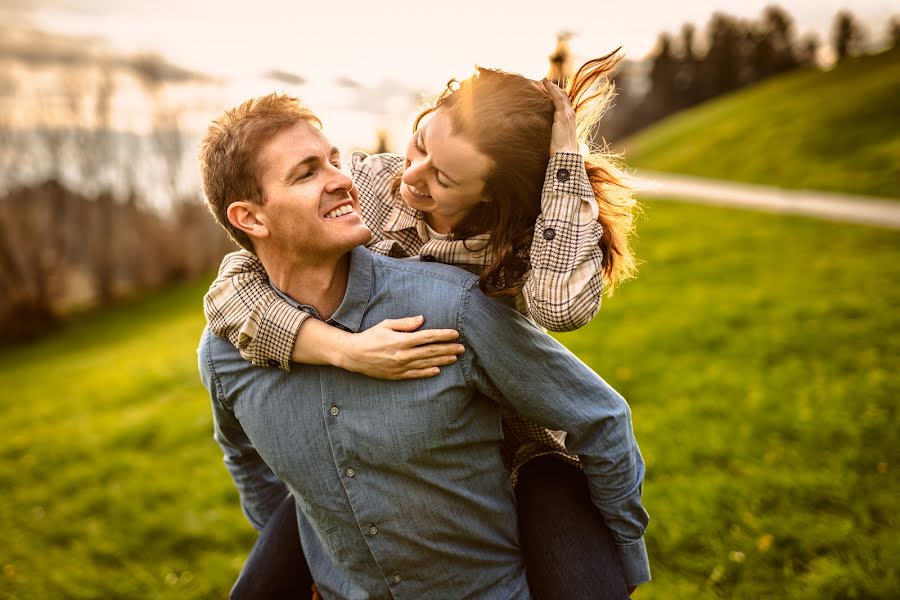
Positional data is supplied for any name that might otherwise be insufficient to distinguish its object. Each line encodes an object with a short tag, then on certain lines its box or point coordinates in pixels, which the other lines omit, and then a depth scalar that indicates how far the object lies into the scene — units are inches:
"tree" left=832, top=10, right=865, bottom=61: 1482.5
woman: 75.0
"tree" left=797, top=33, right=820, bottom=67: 1720.8
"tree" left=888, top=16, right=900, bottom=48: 1258.1
